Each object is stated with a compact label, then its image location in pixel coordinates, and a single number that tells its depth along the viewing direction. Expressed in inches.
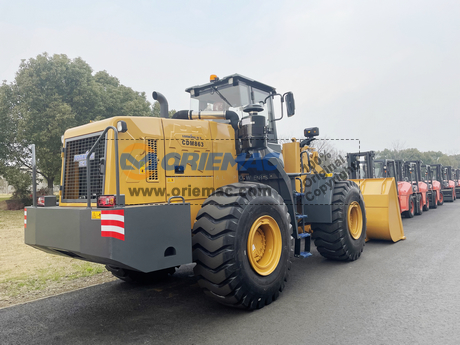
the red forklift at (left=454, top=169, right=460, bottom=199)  1012.9
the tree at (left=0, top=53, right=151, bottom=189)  656.4
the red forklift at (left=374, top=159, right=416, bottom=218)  549.6
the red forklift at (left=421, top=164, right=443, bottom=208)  730.8
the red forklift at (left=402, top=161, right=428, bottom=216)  611.2
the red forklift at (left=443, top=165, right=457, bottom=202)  909.8
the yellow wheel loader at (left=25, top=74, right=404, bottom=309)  140.0
